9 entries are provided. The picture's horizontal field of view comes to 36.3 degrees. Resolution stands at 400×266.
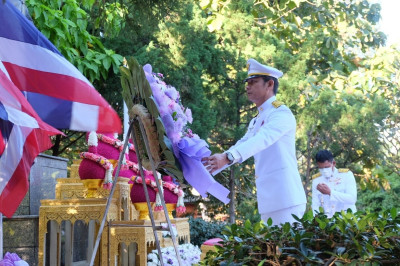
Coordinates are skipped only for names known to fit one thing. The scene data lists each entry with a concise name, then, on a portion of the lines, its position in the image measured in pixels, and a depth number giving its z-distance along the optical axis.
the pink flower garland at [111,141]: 5.95
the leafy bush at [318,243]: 2.12
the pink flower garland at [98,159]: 5.60
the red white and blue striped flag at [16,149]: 4.18
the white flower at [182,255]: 5.64
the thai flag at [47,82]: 4.88
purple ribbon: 3.56
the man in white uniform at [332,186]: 6.90
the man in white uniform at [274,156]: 4.00
